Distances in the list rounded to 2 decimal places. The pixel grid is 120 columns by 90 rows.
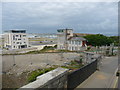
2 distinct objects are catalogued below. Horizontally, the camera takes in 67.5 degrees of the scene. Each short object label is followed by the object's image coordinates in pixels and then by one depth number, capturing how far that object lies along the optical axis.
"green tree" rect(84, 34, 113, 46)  26.66
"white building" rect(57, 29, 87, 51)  23.56
